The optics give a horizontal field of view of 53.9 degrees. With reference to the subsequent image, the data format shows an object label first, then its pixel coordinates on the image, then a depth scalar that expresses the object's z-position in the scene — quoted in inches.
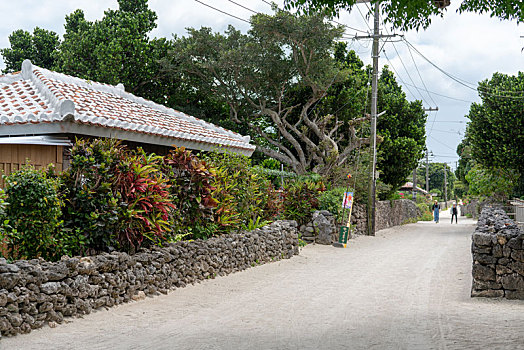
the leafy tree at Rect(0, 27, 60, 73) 1240.8
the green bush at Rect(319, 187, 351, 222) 805.5
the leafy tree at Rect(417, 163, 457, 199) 4079.7
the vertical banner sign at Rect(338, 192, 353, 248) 759.7
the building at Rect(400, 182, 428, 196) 3026.6
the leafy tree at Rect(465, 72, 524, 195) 1090.7
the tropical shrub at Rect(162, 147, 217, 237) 430.0
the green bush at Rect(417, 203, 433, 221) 1932.8
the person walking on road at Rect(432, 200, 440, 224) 1632.6
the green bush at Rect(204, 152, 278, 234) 490.0
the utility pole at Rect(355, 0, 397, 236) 971.9
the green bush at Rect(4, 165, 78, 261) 292.7
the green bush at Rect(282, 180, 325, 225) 772.6
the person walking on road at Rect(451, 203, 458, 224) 1616.6
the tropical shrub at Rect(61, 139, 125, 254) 333.4
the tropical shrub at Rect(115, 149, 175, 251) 347.9
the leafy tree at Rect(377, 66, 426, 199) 1259.8
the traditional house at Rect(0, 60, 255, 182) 429.7
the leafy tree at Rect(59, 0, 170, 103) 1031.0
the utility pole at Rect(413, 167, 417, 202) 2105.7
